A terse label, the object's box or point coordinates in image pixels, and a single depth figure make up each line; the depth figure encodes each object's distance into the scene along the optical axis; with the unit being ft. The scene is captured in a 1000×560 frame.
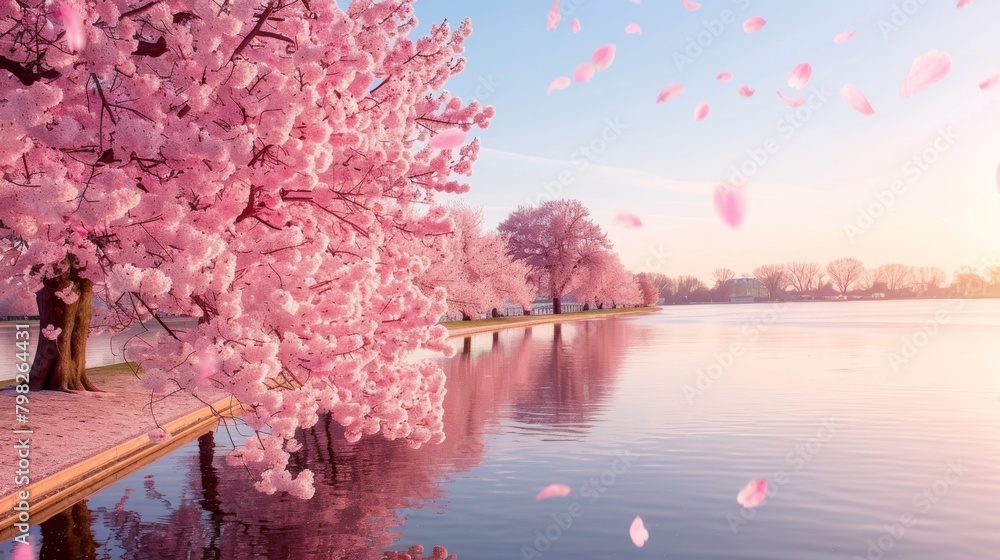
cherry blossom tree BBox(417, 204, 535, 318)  208.86
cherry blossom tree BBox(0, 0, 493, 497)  22.12
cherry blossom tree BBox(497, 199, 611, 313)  297.04
